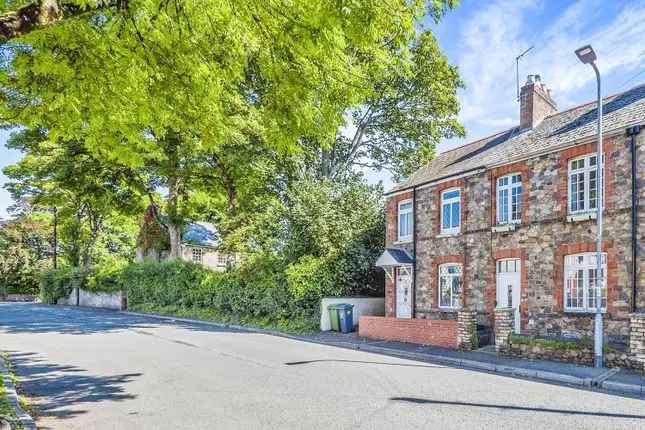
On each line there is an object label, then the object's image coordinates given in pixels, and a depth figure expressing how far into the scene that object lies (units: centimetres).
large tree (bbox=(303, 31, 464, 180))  2880
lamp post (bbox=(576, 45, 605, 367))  1186
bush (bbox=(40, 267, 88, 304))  4278
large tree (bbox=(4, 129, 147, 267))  3050
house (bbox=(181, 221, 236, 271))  5044
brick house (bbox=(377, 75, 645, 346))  1433
